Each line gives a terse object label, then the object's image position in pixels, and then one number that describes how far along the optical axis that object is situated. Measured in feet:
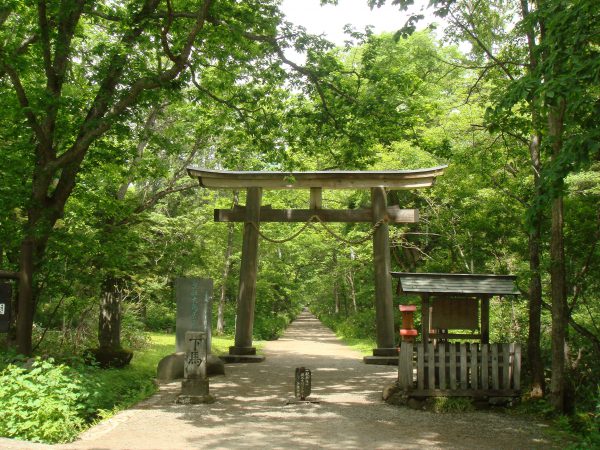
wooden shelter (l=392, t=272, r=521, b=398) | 31.53
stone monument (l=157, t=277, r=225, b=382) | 47.39
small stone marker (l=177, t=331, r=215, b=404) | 32.68
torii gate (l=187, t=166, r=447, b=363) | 51.98
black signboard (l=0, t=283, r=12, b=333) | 26.61
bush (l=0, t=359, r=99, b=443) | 22.53
